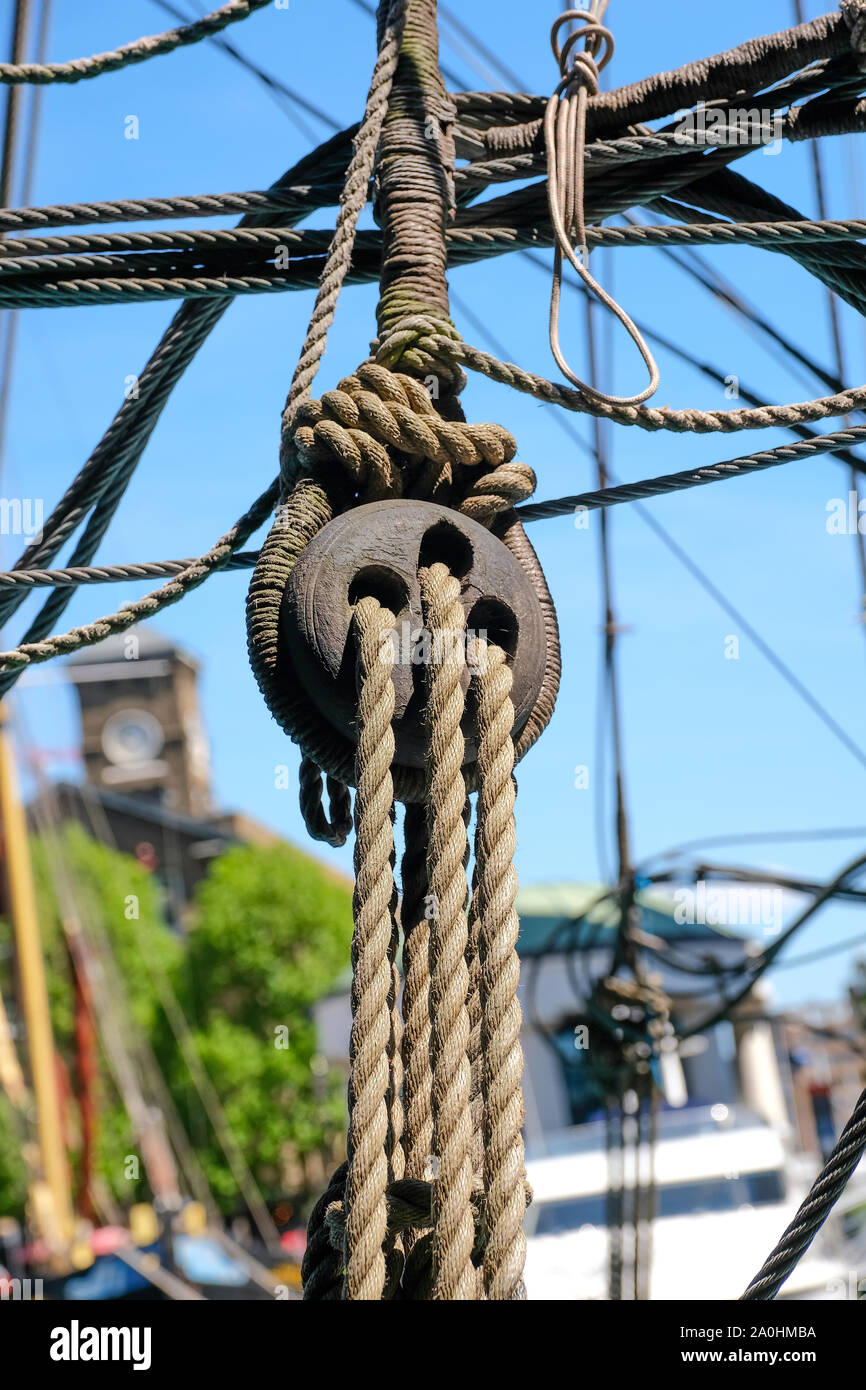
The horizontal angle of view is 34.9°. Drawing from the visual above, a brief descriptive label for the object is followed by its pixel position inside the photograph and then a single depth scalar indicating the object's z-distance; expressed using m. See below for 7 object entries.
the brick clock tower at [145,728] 40.00
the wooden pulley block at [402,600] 1.44
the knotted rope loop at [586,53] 1.95
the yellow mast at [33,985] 11.84
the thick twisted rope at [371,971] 1.22
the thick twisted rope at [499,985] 1.22
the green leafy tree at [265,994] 21.61
